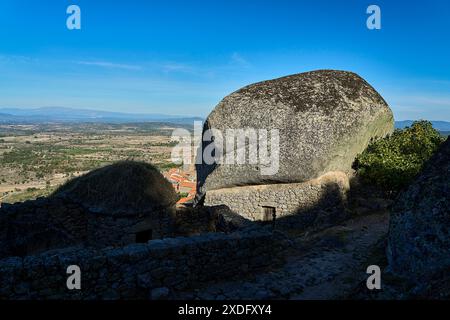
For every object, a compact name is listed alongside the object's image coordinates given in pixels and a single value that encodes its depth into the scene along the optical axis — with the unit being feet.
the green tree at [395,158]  58.13
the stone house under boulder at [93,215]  36.35
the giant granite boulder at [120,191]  37.73
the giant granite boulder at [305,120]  54.24
